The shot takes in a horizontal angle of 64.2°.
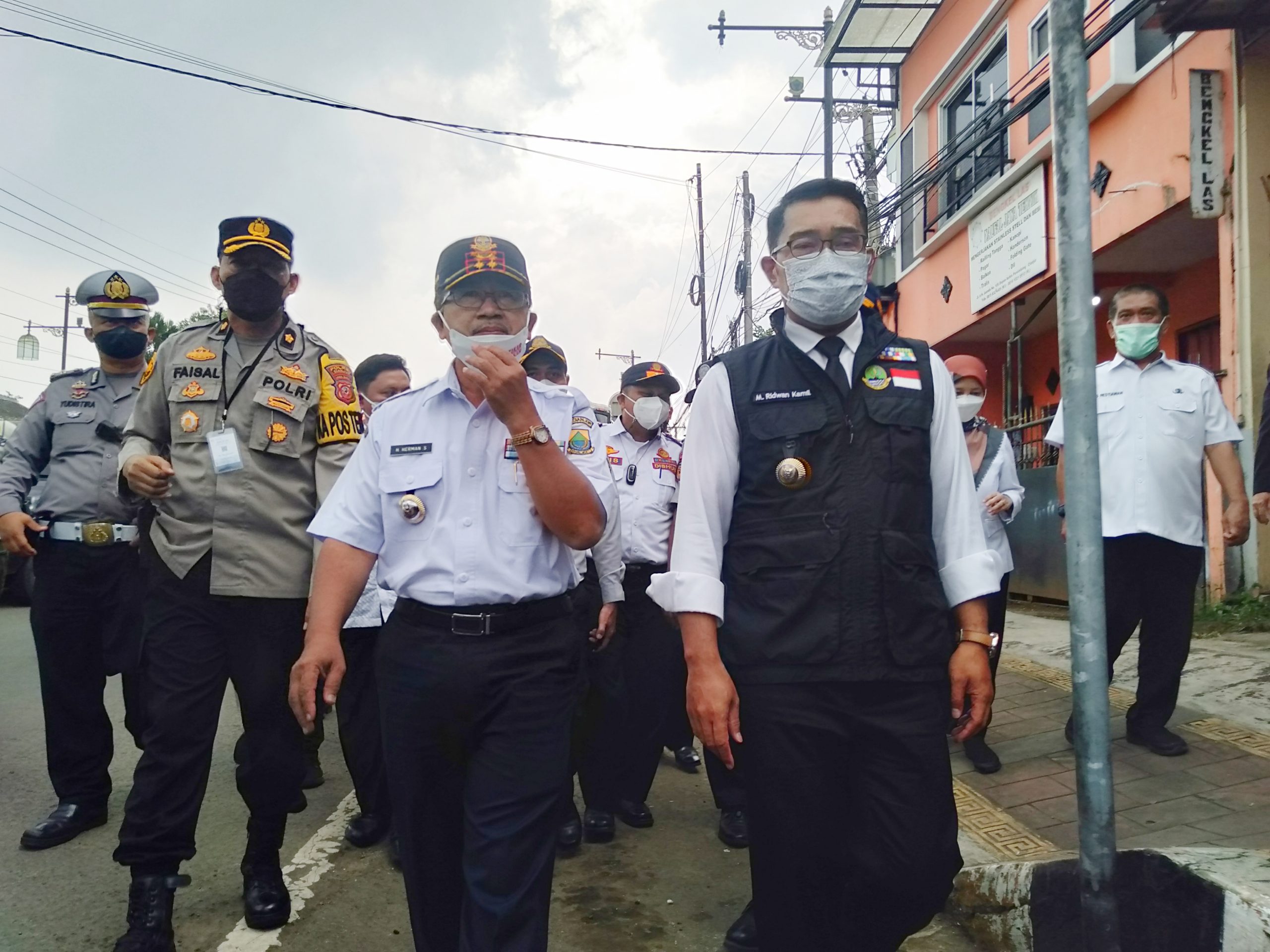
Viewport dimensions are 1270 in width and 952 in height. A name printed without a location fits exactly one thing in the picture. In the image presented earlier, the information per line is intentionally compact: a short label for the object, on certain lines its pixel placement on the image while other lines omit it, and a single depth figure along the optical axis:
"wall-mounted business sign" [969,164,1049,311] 10.95
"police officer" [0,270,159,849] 3.96
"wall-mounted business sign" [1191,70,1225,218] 7.73
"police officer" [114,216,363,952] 2.98
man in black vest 2.17
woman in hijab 4.52
